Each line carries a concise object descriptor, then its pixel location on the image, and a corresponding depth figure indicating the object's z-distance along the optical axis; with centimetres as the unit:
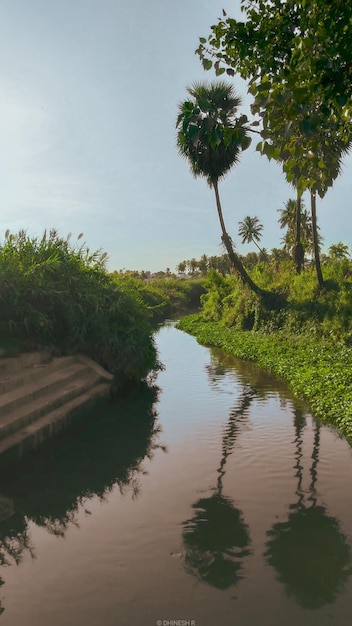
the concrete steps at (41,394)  793
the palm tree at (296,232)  3014
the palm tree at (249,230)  8575
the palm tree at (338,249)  8781
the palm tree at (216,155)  2689
